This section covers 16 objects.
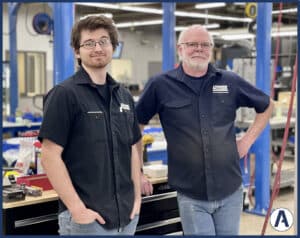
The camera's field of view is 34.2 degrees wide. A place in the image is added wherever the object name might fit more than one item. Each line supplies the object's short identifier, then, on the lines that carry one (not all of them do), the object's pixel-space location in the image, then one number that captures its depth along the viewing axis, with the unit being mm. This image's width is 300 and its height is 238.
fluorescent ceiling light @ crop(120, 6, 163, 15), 11778
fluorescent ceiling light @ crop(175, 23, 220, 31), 14938
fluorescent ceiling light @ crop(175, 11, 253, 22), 13010
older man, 2348
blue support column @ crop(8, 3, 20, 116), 8148
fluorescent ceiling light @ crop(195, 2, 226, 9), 10452
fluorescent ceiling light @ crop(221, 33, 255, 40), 14041
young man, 1819
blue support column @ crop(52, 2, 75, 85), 3826
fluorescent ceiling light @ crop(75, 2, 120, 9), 9878
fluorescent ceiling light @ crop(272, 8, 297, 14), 9998
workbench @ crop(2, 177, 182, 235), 2533
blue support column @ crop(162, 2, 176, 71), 6980
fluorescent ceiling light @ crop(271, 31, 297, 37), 13383
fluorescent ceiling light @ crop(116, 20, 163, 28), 15000
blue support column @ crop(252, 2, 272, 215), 4777
